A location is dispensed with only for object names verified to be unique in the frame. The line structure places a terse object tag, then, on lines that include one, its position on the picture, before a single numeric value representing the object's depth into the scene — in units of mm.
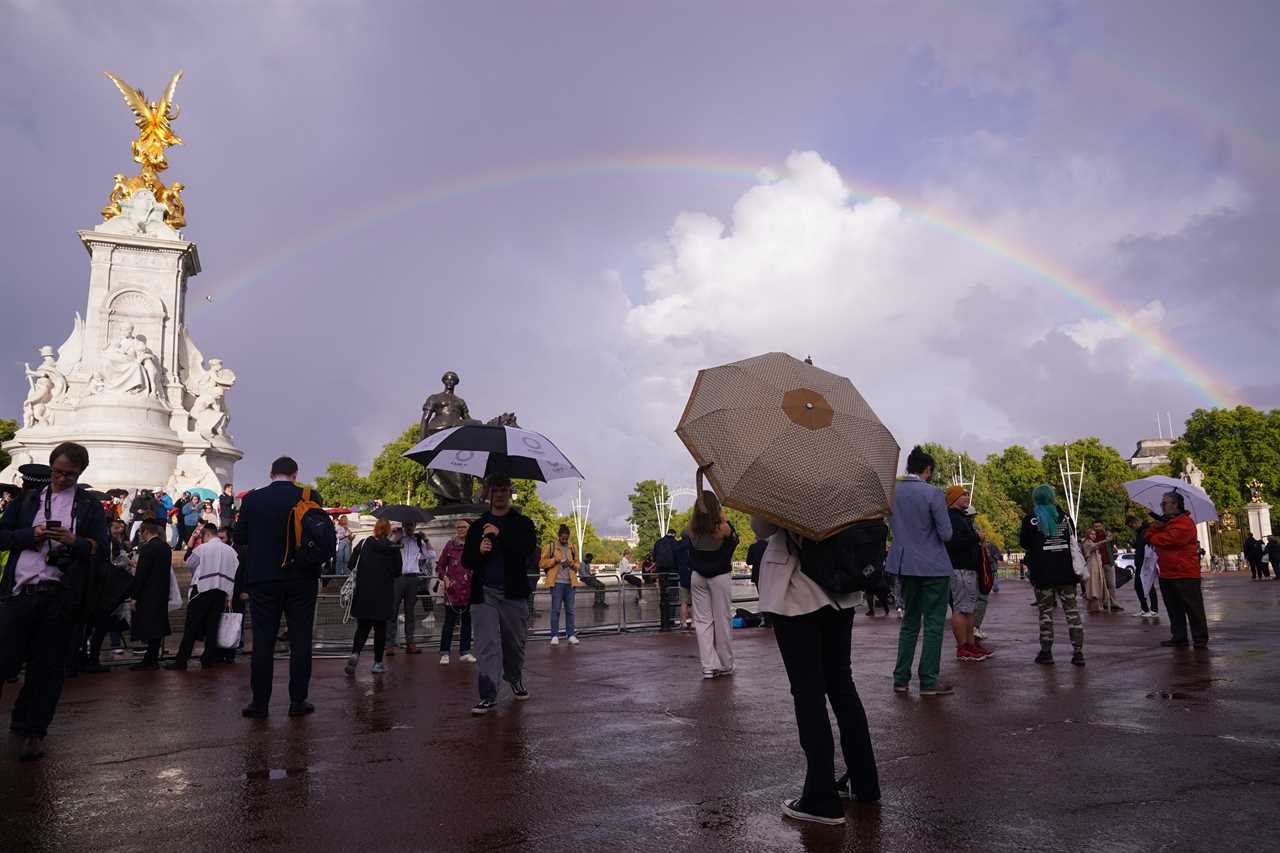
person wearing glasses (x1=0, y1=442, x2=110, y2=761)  5961
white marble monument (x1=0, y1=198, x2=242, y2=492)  36969
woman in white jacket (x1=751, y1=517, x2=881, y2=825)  4215
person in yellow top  14188
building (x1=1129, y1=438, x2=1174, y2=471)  131988
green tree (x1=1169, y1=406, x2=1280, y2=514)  72688
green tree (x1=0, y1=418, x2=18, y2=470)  65000
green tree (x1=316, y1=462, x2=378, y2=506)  93812
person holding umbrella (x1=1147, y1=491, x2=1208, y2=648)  10734
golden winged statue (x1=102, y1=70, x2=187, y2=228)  44906
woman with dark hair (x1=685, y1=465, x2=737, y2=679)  9867
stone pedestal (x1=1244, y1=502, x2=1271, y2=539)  53500
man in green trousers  7855
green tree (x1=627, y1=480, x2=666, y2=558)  121125
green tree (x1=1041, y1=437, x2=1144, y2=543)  79500
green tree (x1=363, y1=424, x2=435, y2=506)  74938
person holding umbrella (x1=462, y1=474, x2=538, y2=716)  7758
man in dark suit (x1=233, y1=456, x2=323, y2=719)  7629
